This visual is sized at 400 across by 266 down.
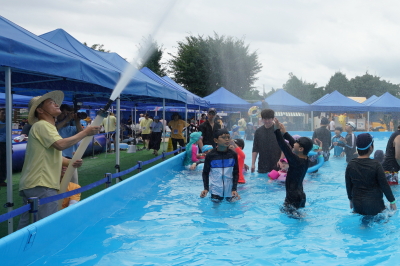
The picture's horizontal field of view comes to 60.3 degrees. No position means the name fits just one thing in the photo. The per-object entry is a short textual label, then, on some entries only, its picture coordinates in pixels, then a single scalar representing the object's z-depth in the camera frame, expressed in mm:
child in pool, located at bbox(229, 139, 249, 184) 7049
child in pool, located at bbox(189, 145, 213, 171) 8719
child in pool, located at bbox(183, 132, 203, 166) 10133
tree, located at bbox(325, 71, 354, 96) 80675
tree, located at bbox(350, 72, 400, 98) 78062
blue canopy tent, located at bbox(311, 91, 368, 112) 26500
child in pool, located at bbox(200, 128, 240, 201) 5336
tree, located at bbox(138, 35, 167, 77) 50456
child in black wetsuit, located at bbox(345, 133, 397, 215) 4293
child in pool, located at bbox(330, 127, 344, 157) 11988
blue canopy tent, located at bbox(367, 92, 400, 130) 27812
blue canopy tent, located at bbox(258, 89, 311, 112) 26106
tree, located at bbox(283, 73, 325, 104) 82062
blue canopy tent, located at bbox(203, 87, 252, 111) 25625
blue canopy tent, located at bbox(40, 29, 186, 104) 7793
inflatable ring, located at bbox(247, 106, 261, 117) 24289
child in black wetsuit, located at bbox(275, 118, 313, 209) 4723
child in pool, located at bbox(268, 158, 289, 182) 7488
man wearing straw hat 3537
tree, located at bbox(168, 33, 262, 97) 50188
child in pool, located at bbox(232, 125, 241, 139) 17084
